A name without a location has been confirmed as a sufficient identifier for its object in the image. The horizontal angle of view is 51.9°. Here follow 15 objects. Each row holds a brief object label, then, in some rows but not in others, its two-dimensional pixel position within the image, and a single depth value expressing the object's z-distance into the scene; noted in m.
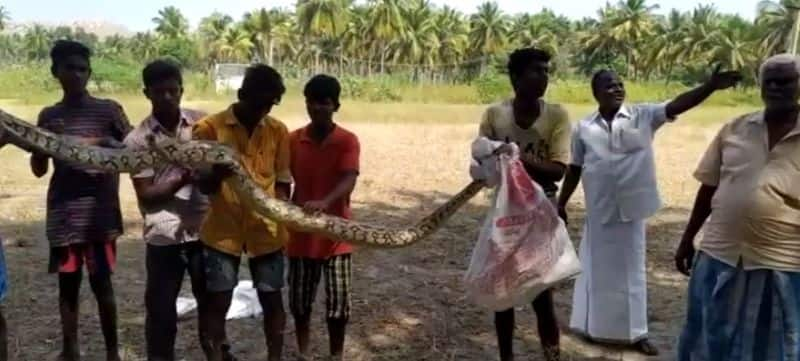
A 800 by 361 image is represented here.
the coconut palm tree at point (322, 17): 65.44
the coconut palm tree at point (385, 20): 69.38
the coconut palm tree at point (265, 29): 73.81
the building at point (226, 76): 48.50
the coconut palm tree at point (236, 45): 72.38
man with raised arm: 5.57
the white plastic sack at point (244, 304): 6.32
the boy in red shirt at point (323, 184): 4.68
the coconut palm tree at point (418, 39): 72.12
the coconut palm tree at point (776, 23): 59.83
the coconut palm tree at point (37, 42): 95.97
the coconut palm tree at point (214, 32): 74.50
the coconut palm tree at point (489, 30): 79.12
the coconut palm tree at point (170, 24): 89.56
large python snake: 3.82
